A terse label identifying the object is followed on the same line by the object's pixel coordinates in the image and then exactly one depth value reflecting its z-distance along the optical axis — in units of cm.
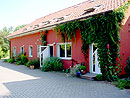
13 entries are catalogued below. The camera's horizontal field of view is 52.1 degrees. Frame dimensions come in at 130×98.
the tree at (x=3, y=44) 2956
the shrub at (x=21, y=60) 1555
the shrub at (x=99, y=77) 748
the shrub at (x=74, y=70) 867
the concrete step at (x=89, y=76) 782
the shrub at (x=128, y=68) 732
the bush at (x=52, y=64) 1059
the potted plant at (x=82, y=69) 851
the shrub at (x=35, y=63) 1287
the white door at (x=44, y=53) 1168
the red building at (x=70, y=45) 827
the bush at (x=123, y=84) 619
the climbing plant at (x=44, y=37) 1267
